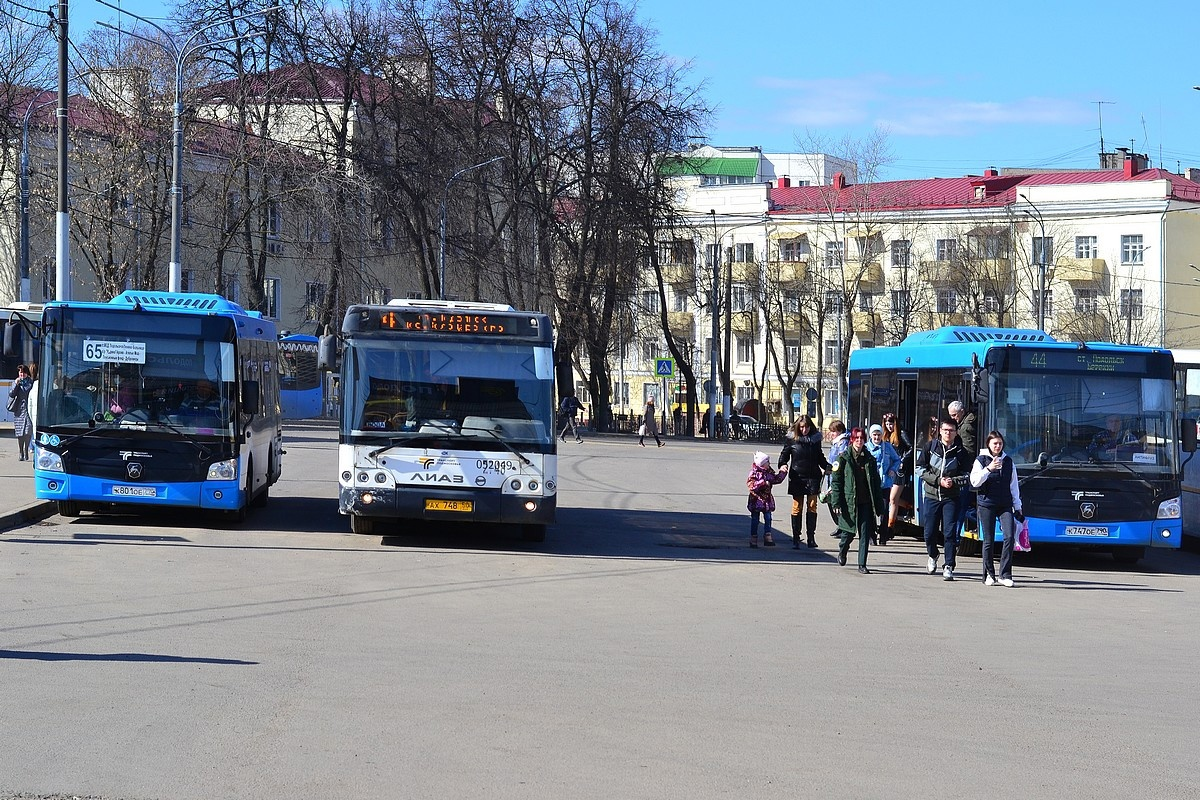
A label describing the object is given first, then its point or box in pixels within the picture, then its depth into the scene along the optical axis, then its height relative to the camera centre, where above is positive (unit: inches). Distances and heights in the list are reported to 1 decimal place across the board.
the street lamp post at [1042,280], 2172.7 +212.3
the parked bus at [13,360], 1413.6 +55.8
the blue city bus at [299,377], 2250.2 +61.4
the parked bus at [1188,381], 1238.9 +33.4
